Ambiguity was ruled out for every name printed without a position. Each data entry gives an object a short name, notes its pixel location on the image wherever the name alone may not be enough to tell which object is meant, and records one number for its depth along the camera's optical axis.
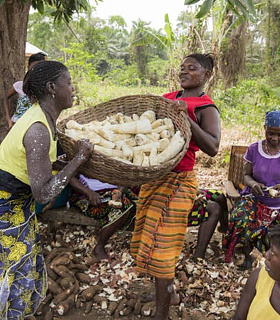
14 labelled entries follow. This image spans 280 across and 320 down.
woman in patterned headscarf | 2.61
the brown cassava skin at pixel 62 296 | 2.18
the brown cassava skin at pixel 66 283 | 2.30
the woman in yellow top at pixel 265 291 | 1.26
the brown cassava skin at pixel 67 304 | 2.12
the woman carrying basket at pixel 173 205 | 1.82
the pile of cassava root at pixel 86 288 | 2.14
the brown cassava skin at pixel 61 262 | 2.48
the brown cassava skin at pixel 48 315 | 2.05
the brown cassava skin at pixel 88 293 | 2.24
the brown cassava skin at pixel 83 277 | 2.44
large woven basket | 1.49
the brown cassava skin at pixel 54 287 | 2.26
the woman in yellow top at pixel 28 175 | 1.44
